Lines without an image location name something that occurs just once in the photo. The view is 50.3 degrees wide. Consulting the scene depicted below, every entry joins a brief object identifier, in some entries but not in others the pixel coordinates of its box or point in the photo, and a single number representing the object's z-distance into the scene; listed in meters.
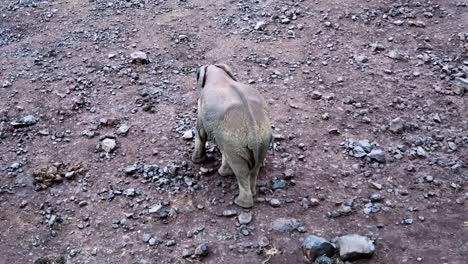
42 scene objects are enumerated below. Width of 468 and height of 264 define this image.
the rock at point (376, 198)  4.96
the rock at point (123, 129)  6.02
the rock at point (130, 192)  5.18
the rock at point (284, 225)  4.69
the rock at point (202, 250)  4.48
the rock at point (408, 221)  4.71
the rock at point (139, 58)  7.27
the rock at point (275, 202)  4.94
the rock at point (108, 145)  5.77
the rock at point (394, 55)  7.01
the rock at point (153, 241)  4.64
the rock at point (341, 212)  4.82
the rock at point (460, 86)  6.34
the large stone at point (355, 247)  4.34
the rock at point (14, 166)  5.61
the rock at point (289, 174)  5.27
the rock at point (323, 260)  4.34
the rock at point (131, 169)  5.45
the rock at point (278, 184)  5.15
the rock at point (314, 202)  4.95
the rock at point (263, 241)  4.55
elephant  4.58
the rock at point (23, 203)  5.17
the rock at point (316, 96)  6.40
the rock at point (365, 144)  5.58
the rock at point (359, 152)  5.50
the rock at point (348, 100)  6.32
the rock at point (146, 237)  4.68
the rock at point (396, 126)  5.81
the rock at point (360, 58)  7.00
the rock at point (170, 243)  4.62
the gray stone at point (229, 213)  4.86
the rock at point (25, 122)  6.21
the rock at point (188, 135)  5.85
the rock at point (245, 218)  4.77
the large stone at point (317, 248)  4.39
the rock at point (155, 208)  4.97
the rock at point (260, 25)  7.82
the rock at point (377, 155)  5.42
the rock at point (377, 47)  7.19
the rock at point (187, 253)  4.51
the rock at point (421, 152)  5.45
